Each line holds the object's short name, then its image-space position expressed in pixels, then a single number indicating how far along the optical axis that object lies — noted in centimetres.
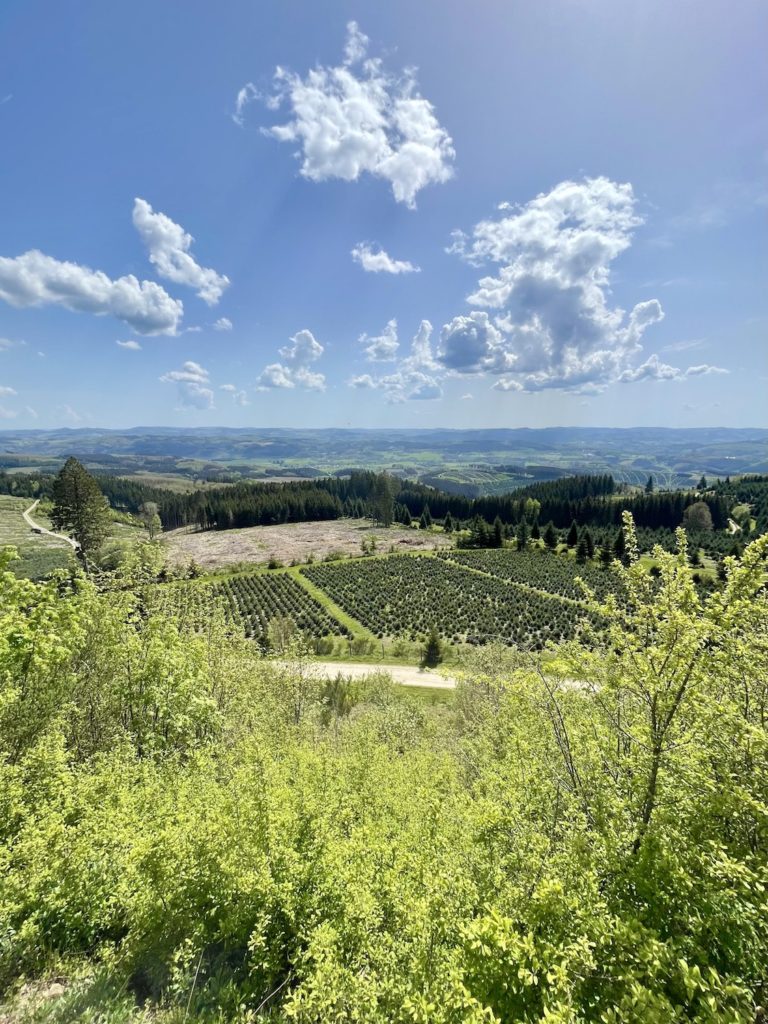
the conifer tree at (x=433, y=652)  4522
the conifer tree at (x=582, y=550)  8607
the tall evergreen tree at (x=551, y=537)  9506
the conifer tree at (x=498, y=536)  9825
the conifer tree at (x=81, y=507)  5172
